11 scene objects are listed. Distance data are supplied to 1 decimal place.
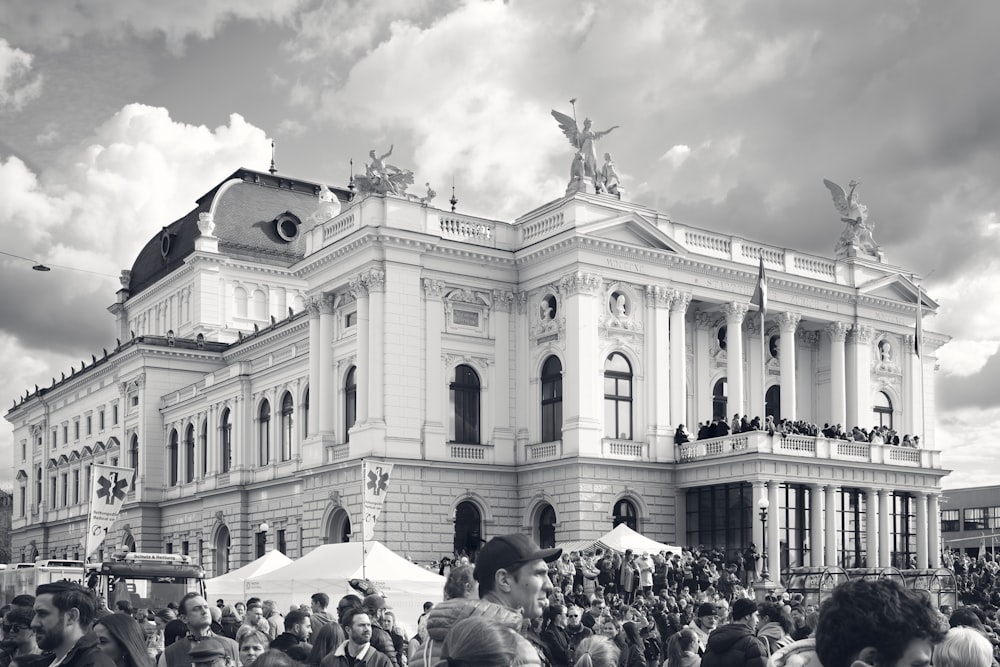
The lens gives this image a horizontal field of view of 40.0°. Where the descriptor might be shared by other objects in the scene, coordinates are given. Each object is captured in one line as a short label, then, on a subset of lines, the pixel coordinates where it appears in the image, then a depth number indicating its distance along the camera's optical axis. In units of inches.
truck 1481.3
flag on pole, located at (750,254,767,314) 1999.3
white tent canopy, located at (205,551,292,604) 1346.0
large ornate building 1924.2
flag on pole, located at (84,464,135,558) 1437.0
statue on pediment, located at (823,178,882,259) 2346.2
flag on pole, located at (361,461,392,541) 1321.4
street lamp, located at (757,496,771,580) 1718.5
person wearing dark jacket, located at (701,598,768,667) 376.5
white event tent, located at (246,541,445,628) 1170.6
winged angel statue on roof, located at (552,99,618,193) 2050.9
